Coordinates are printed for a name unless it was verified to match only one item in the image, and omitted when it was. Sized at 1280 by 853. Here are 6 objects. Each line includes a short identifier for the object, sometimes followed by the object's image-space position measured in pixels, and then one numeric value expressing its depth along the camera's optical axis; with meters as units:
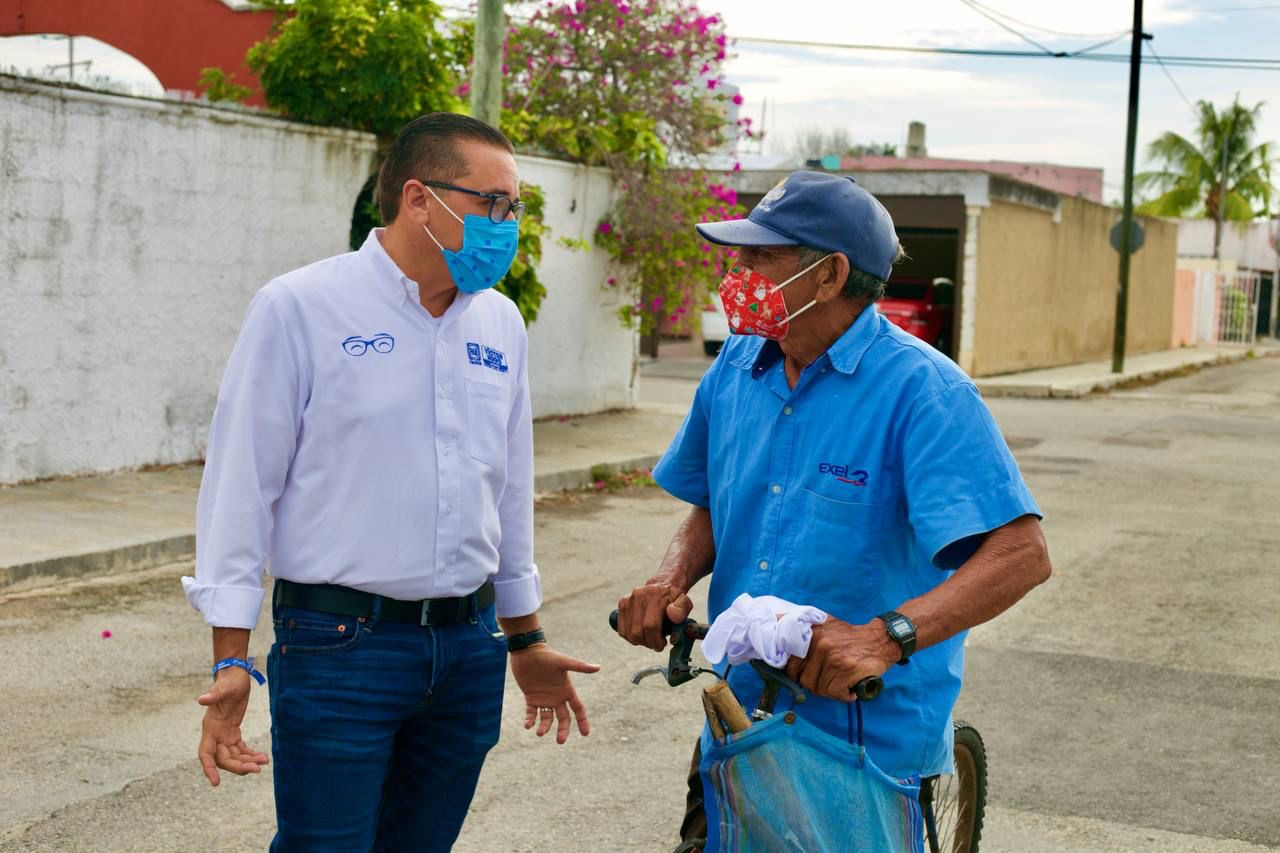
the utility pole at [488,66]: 11.87
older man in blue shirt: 2.71
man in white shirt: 2.84
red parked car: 28.27
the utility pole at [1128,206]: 28.69
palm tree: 58.47
